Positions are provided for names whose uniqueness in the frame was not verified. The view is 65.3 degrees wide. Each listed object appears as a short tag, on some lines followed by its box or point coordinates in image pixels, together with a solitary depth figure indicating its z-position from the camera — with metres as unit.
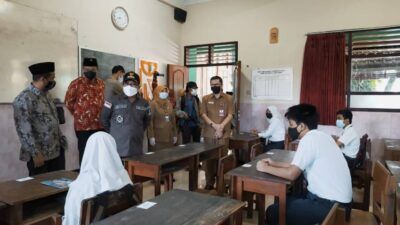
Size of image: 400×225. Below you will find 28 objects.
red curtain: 5.30
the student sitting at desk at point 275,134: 4.66
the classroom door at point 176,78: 6.32
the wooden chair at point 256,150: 3.34
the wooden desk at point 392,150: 4.25
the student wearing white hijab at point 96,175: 1.73
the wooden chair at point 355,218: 1.44
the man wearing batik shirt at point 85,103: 3.60
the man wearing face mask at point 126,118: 3.24
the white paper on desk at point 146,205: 1.66
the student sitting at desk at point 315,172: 2.07
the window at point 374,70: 5.01
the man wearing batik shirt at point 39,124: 2.55
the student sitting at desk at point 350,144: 3.78
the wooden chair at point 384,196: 1.88
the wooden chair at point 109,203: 1.58
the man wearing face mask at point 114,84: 3.79
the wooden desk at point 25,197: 1.78
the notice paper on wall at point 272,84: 5.82
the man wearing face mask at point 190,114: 5.41
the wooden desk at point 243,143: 4.64
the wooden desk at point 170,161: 2.77
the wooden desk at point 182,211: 1.49
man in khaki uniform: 4.27
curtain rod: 5.00
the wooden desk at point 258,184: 2.24
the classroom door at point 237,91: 5.93
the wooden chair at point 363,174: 3.33
